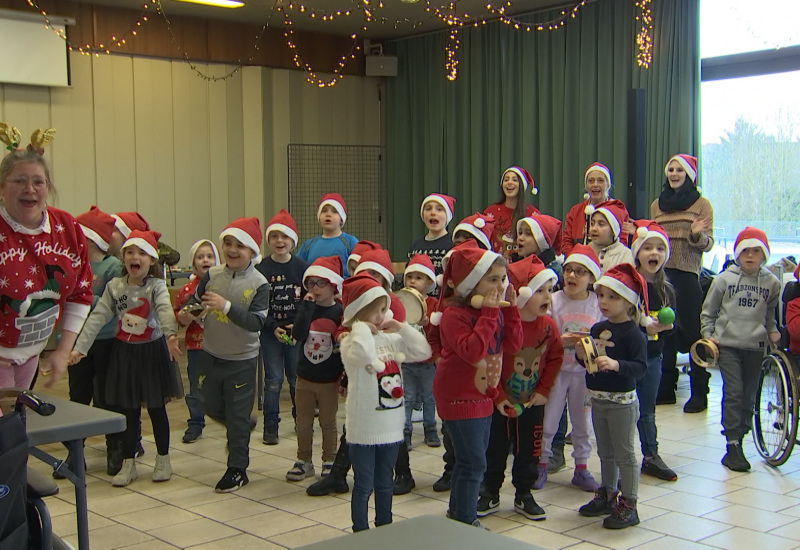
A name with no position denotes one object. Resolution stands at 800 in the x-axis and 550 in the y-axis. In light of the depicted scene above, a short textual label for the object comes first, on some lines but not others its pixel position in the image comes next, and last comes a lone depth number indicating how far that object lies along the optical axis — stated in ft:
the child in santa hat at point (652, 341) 14.06
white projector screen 25.86
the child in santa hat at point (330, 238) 17.92
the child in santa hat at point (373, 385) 10.41
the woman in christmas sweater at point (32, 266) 9.64
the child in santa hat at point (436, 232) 17.25
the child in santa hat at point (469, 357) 10.53
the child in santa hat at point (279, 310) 16.11
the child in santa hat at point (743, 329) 14.78
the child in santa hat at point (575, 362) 13.47
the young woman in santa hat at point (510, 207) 18.72
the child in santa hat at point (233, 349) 13.66
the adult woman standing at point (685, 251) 19.10
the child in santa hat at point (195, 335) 16.01
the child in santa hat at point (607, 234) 15.90
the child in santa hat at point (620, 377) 11.85
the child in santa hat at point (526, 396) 12.07
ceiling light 26.84
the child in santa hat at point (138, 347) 13.89
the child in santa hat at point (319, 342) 13.21
